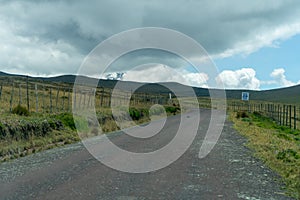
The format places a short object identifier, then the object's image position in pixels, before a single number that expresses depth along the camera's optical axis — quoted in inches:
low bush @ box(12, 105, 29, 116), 737.6
